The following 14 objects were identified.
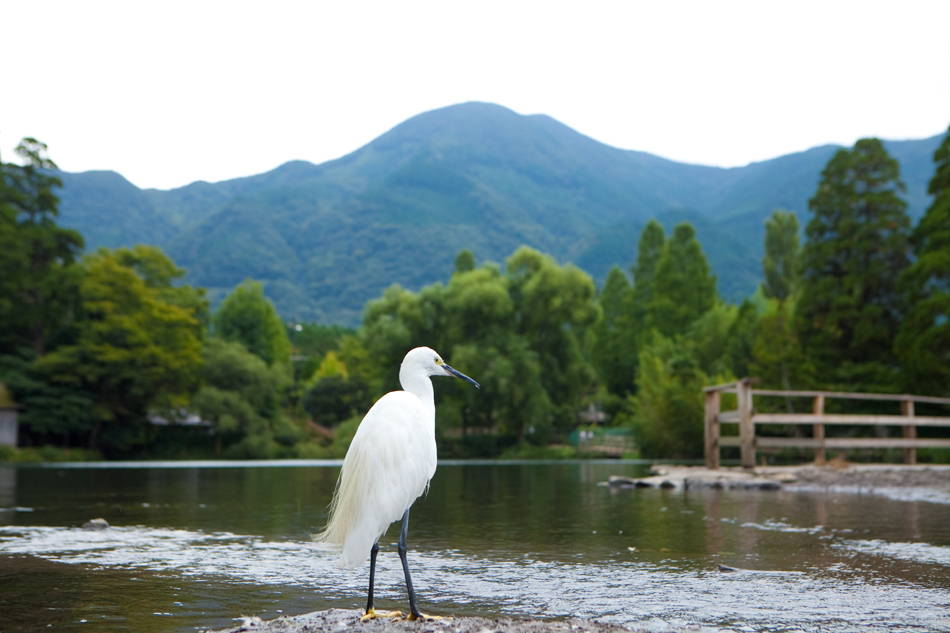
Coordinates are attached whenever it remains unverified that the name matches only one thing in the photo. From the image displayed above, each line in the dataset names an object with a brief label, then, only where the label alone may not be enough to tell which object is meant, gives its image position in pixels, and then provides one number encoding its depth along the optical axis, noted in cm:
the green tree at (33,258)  4184
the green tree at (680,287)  5822
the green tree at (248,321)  6153
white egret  493
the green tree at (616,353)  5875
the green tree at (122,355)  4131
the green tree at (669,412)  3591
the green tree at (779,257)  6738
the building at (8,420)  3906
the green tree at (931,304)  2742
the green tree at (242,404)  4419
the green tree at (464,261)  6131
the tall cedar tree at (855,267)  3173
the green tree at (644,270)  6325
